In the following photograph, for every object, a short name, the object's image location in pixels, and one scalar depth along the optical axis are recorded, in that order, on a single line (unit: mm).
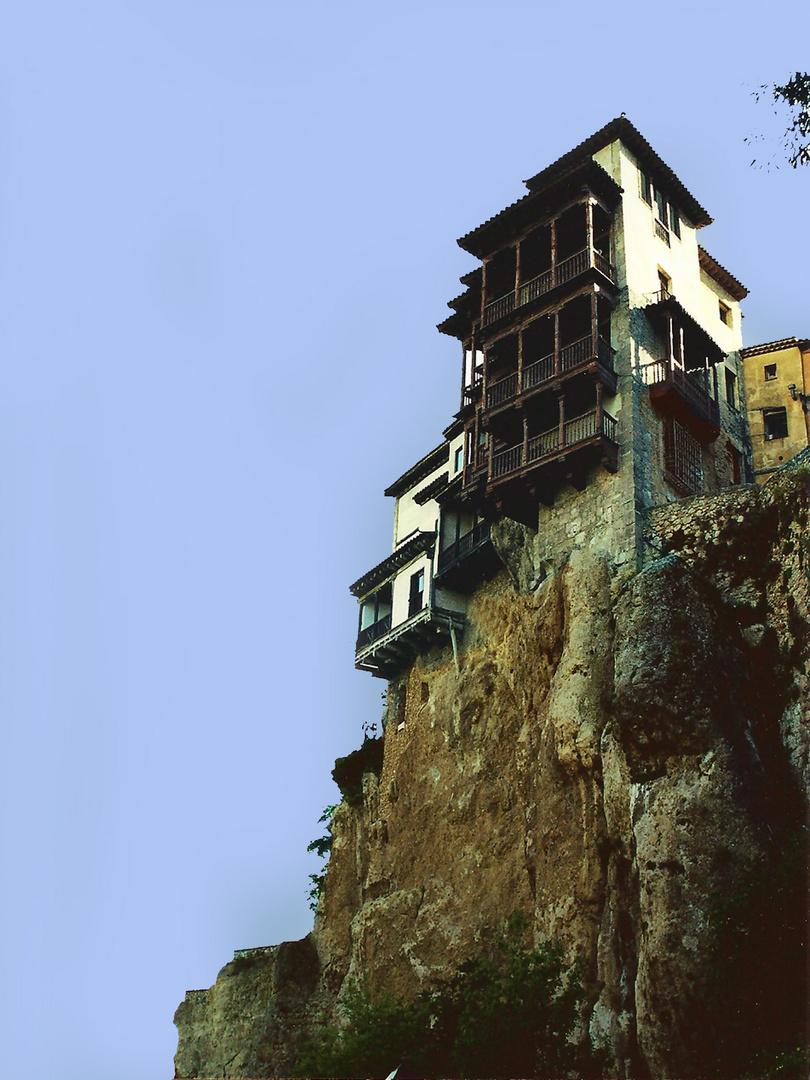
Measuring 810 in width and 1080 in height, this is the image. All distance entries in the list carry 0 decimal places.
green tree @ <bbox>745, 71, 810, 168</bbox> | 22062
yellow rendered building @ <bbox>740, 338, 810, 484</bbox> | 46688
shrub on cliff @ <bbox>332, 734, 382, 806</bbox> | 46719
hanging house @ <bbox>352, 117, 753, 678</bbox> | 39812
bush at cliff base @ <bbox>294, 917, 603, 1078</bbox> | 29203
